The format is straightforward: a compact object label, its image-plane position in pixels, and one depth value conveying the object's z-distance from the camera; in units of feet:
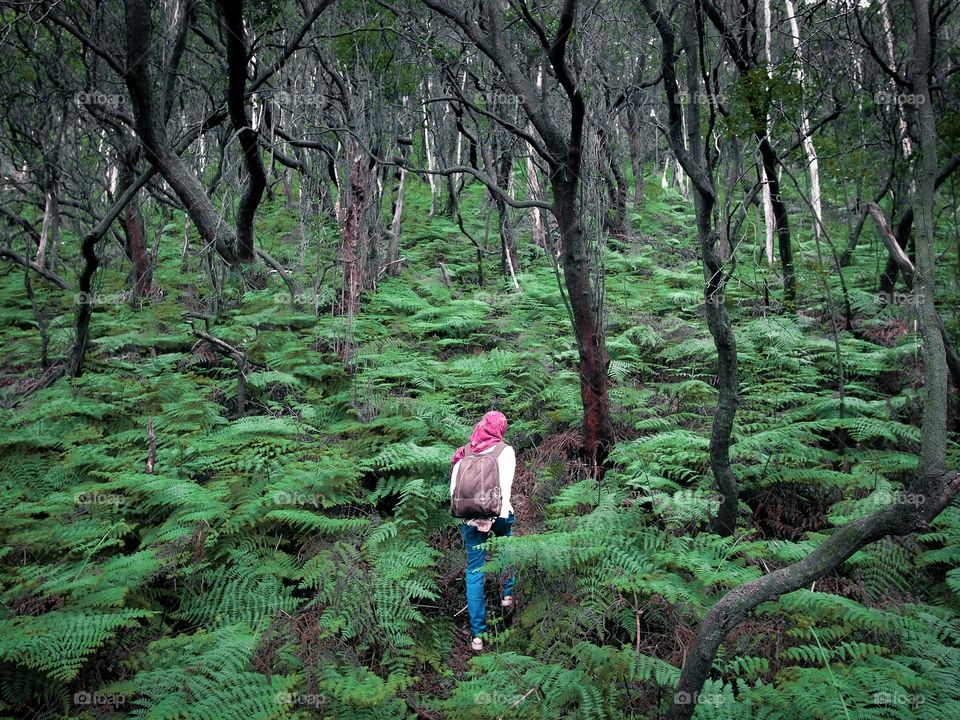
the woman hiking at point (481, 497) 14.71
